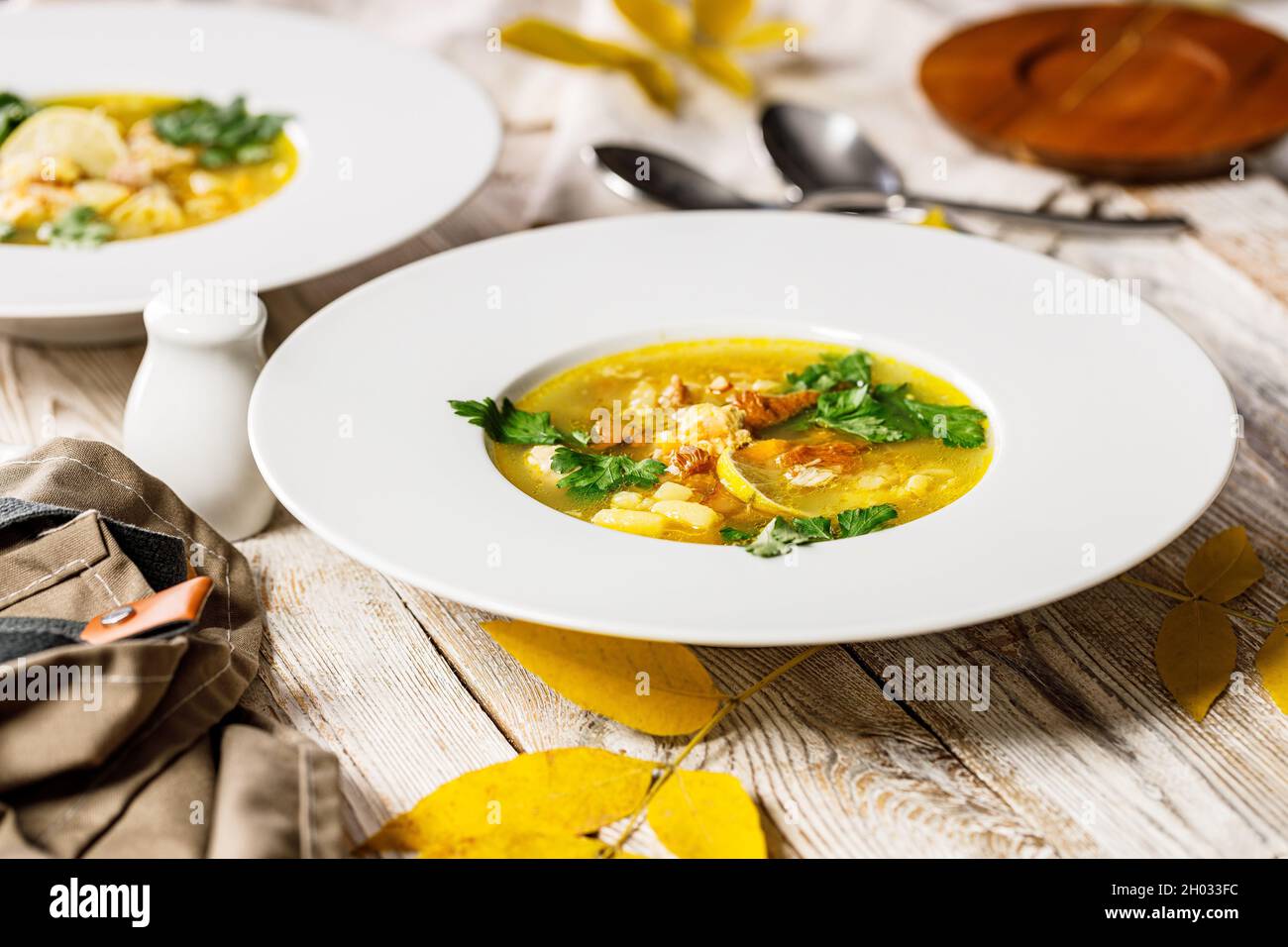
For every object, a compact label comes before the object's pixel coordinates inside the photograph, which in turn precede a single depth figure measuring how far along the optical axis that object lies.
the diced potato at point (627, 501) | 1.58
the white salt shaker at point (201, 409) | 1.78
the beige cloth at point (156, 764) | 1.29
